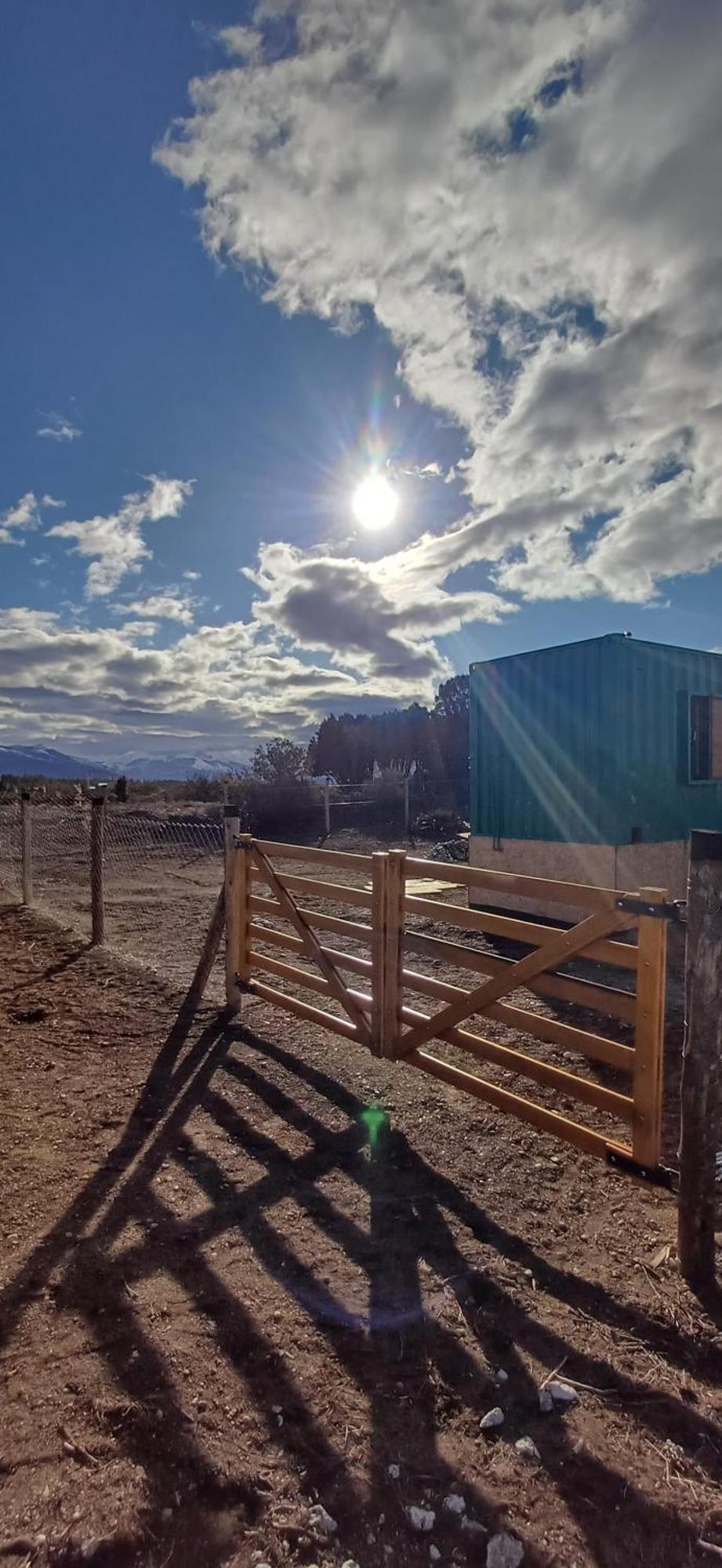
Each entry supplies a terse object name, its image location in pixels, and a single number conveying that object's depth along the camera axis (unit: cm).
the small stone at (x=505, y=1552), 165
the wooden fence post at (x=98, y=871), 729
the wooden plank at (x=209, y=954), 562
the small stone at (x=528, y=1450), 192
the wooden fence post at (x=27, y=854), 901
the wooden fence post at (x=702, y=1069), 260
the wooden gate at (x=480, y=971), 286
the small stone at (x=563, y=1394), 211
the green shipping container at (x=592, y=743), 878
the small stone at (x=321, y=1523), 171
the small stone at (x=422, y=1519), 173
